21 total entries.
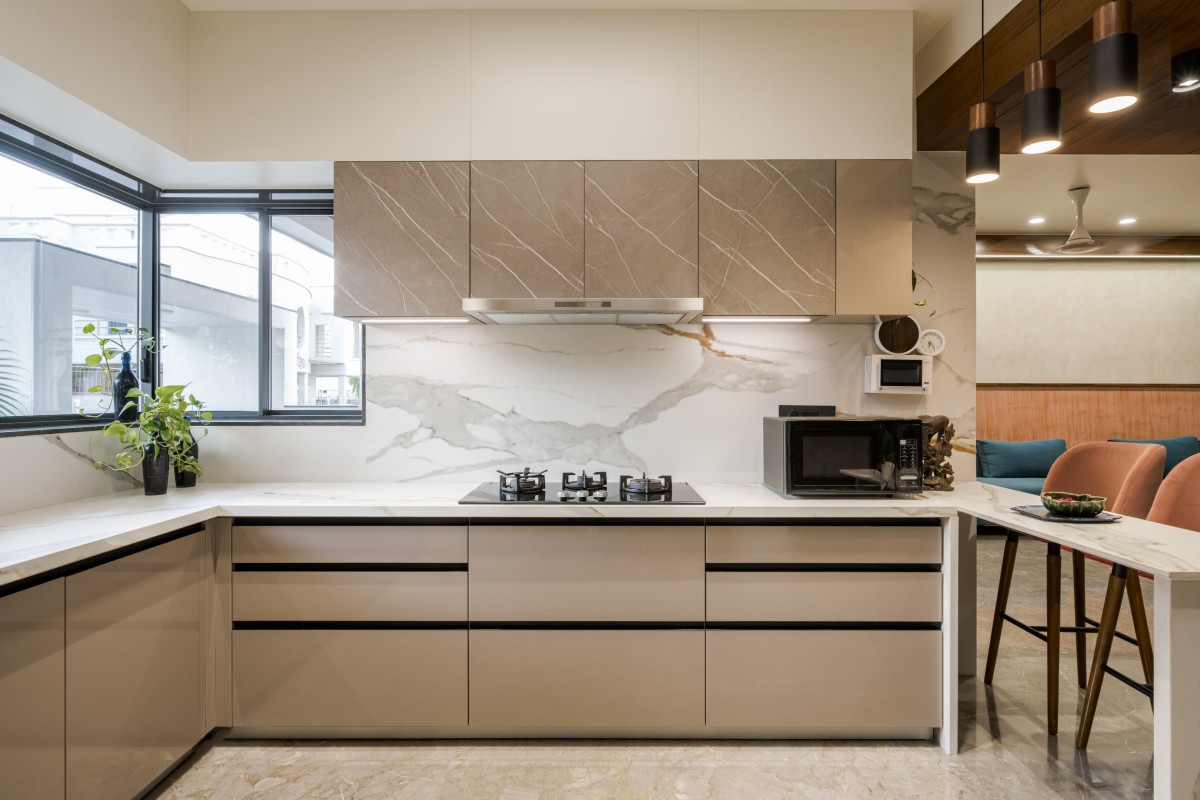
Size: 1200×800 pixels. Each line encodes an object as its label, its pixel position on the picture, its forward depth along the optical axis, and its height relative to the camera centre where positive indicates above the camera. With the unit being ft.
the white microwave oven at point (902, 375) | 9.19 +0.48
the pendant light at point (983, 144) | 6.25 +2.78
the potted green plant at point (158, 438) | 8.08 -0.50
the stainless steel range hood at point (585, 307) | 7.59 +1.26
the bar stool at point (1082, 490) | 7.61 -1.30
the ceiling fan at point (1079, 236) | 15.11 +4.61
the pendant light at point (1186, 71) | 6.53 +3.75
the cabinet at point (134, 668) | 5.49 -2.74
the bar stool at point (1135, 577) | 7.14 -2.06
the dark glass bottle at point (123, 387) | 8.37 +0.21
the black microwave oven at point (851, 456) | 7.60 -0.65
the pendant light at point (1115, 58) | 4.83 +2.88
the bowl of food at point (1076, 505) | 6.36 -1.06
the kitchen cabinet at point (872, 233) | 8.30 +2.44
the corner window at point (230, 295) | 8.95 +1.73
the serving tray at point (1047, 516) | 6.38 -1.20
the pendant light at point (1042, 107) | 5.59 +2.84
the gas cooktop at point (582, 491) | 7.47 -1.16
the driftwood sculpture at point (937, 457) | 8.24 -0.70
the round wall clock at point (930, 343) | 9.29 +0.99
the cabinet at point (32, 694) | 4.83 -2.47
